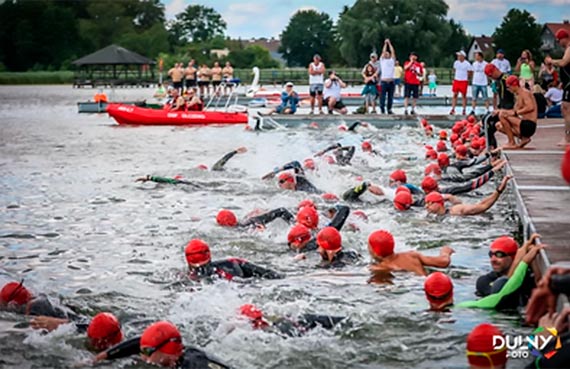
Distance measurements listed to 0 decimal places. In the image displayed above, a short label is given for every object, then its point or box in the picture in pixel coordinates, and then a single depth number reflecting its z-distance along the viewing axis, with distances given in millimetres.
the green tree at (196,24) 130000
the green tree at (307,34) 125125
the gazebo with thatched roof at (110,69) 52875
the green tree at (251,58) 94562
